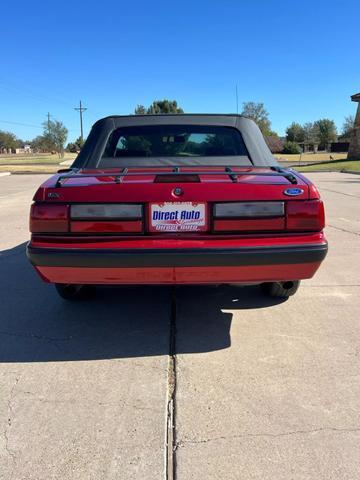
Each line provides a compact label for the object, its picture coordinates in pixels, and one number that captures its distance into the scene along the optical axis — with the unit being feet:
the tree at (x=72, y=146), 278.83
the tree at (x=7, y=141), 394.73
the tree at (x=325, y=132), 305.32
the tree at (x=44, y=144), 276.82
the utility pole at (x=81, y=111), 224.64
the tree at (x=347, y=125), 297.65
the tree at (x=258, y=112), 217.36
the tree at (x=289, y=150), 200.46
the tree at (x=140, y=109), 217.36
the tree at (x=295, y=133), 305.24
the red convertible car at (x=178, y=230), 9.65
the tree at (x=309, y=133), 312.50
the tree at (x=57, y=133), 268.41
